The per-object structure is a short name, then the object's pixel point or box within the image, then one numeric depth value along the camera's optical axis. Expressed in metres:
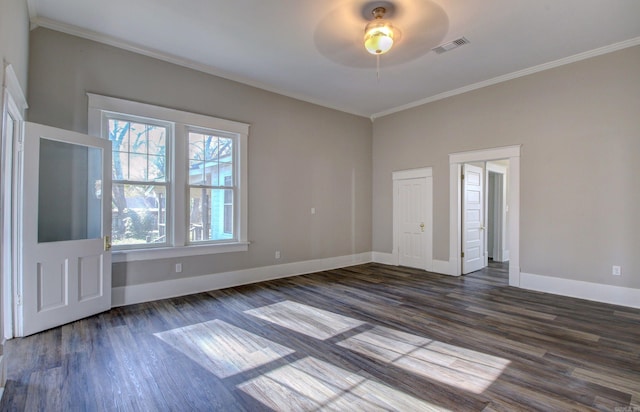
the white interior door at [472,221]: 5.70
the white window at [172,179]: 3.93
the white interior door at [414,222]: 6.05
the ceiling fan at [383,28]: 3.16
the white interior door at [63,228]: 3.02
